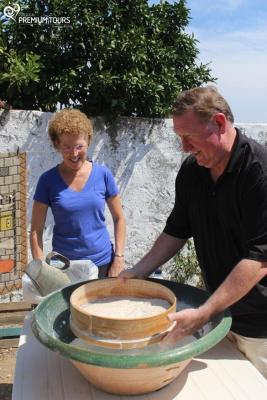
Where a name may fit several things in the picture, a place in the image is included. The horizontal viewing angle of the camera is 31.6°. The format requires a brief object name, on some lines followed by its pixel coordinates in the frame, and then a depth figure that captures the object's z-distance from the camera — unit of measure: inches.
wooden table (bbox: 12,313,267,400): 56.9
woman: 105.5
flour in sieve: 58.7
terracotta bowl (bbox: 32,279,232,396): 48.9
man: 59.8
